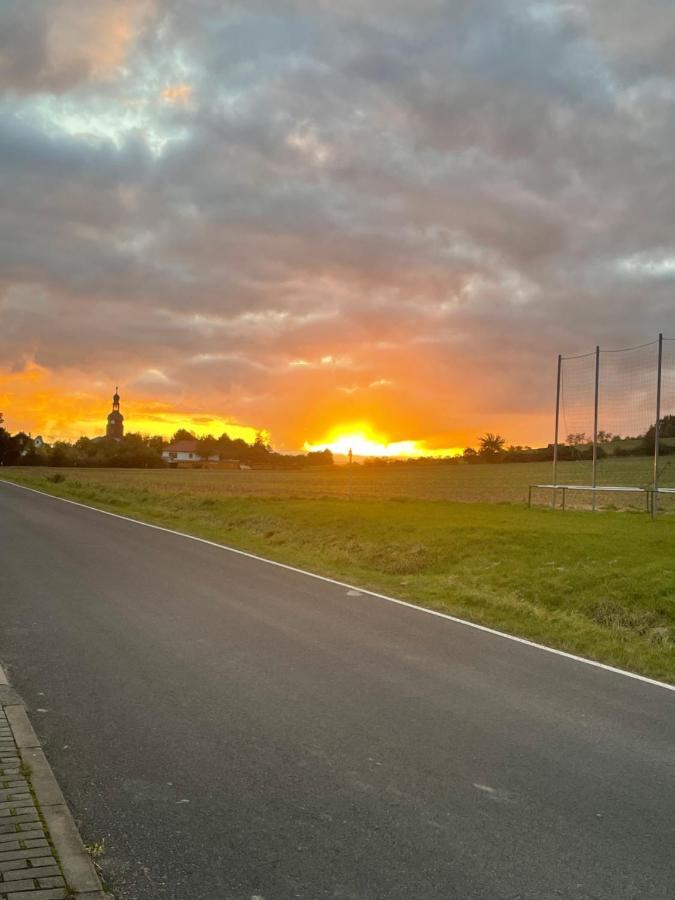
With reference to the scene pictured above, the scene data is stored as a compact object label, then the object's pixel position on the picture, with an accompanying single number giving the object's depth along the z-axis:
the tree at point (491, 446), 96.00
